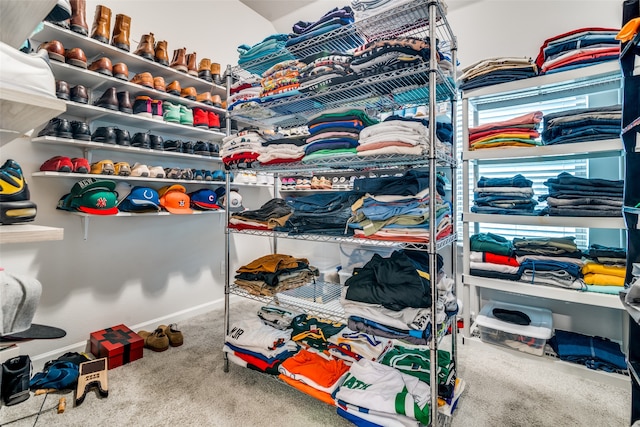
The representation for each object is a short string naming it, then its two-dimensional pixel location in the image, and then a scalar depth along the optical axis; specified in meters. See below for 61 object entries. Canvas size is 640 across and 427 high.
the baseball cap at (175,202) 2.38
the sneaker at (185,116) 2.46
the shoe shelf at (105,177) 1.86
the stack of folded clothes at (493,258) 2.20
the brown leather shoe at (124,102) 2.13
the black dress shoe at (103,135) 2.06
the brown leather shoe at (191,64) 2.53
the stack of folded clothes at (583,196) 1.88
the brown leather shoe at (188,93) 2.51
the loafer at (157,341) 2.21
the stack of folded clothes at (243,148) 1.87
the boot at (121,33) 2.09
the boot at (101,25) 2.00
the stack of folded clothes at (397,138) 1.36
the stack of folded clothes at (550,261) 2.02
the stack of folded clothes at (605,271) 1.88
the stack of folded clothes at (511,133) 2.14
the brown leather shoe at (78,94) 1.95
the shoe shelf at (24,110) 0.63
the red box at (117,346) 2.00
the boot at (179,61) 2.44
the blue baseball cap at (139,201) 2.17
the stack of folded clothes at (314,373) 1.51
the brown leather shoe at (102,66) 2.01
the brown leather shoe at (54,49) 1.81
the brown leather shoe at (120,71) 2.10
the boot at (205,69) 2.62
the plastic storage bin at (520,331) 2.05
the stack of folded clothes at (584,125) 1.88
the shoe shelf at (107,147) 1.87
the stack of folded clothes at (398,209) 1.40
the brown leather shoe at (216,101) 2.70
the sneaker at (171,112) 2.38
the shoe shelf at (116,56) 1.89
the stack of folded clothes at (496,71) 2.15
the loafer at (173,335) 2.29
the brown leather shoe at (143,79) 2.23
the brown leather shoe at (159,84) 2.32
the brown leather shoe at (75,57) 1.89
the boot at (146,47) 2.22
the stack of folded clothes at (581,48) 1.90
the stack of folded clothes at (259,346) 1.77
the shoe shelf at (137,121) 2.00
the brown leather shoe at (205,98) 2.59
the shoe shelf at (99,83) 1.91
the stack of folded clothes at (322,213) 1.74
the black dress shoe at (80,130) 1.95
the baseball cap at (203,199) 2.58
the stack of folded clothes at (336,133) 1.54
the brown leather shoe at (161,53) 2.31
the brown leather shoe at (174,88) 2.40
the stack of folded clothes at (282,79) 1.74
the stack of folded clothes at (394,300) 1.37
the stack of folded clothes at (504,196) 2.17
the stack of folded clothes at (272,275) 1.95
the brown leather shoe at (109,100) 2.06
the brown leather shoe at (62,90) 1.87
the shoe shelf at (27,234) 0.66
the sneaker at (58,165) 1.86
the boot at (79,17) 1.89
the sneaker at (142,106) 2.22
